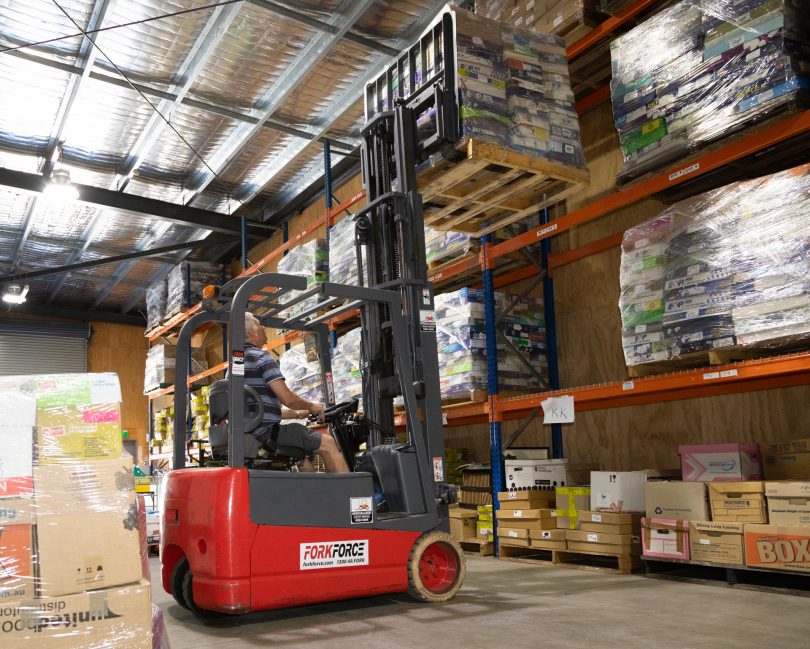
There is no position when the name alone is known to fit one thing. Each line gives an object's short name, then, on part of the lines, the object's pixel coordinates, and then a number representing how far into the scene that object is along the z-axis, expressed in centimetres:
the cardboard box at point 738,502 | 462
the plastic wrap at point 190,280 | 1355
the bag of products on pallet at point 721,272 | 424
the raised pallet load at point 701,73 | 448
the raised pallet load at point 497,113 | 528
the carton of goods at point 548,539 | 604
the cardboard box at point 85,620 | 247
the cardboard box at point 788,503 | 436
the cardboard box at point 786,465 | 480
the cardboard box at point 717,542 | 467
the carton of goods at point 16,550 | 247
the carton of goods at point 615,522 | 550
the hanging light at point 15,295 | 1305
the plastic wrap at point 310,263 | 947
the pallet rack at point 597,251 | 459
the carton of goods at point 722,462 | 498
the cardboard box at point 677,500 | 497
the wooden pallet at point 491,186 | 534
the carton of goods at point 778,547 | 432
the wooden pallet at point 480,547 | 694
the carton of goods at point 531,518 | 616
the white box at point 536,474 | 641
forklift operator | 449
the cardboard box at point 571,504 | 595
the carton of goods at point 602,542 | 550
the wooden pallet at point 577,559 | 551
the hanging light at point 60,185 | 888
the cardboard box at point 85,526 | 255
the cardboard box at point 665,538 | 500
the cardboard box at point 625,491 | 559
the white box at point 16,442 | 253
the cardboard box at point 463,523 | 720
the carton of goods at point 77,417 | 263
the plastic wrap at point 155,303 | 1462
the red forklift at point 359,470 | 402
